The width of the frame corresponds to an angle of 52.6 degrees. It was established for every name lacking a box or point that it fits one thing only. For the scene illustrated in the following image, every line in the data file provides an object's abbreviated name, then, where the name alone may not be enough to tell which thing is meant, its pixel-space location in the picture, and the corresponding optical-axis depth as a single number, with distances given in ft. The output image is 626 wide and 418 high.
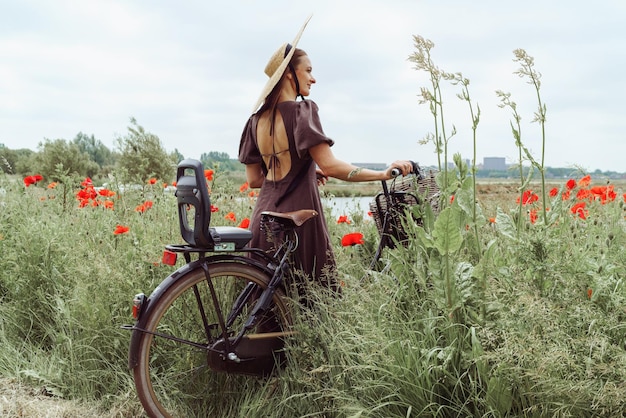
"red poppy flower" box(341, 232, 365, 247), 13.08
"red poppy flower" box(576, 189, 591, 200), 15.84
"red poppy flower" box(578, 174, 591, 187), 13.86
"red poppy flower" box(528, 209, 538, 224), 13.94
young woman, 11.36
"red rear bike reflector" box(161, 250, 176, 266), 10.69
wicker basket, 10.93
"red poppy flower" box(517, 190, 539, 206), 12.62
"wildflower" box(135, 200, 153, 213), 16.15
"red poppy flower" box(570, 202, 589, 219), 15.80
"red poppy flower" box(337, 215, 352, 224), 16.37
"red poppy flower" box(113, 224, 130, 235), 14.03
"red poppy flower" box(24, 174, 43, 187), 21.33
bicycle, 10.55
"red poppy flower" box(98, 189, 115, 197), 18.31
